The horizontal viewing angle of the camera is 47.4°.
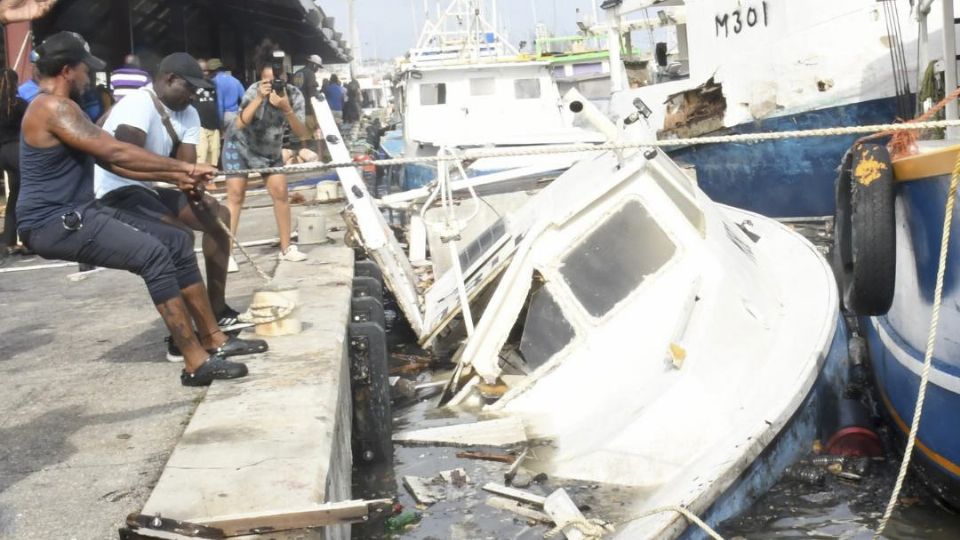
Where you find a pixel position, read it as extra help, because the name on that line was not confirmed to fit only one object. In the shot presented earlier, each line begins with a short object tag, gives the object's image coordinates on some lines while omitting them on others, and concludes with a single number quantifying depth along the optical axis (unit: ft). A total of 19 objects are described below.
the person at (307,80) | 65.36
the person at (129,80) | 21.30
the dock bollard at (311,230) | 32.58
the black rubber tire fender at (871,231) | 18.29
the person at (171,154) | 18.65
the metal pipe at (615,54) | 60.85
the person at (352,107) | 109.40
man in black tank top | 16.51
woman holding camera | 28.63
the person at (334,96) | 89.66
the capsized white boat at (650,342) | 18.25
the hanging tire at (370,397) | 20.65
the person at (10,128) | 31.76
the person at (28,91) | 32.81
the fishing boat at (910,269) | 17.37
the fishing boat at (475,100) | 54.08
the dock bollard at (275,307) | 19.49
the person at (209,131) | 49.26
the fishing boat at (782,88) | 39.70
